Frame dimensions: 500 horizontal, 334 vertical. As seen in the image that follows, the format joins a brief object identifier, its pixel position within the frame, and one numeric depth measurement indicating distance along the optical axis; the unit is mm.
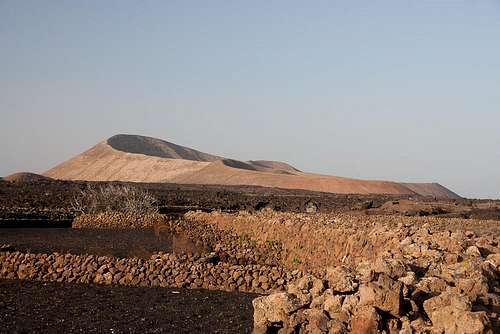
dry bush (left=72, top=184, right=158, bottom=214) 34750
